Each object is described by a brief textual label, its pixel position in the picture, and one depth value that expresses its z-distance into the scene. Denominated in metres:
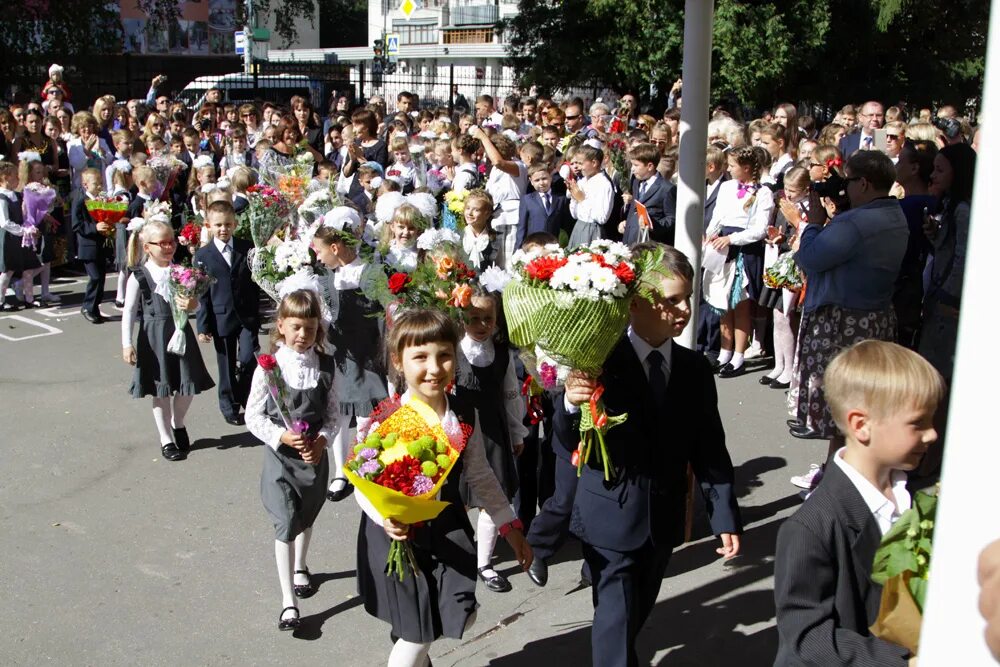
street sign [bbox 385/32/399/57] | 35.75
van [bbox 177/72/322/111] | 24.70
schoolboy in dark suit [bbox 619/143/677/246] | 9.16
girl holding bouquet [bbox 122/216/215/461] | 7.05
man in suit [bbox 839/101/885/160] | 11.77
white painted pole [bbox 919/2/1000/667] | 1.31
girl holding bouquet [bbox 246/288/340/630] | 4.90
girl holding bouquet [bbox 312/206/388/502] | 6.58
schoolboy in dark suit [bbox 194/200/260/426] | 7.57
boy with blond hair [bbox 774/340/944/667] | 2.73
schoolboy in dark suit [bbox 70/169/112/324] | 10.88
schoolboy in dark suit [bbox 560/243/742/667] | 3.88
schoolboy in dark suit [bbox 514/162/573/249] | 9.21
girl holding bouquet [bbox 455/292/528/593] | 5.18
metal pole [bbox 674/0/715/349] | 5.49
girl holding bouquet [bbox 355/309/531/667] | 3.80
